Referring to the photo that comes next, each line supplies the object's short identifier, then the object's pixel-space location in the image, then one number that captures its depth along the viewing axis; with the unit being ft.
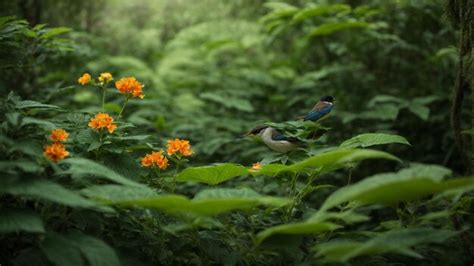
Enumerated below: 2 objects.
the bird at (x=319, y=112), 7.66
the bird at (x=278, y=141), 7.38
